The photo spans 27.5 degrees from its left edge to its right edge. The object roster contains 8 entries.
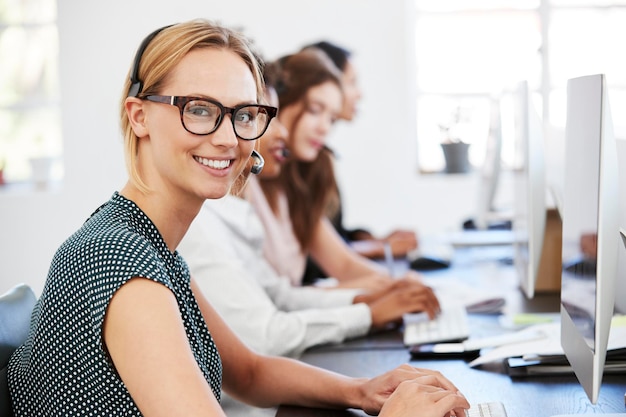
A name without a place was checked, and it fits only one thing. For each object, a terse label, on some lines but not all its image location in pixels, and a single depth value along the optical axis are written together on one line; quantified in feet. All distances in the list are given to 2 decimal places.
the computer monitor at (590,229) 4.71
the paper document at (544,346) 6.03
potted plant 19.52
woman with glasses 4.56
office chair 5.18
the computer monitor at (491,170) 10.49
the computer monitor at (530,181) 7.09
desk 5.44
